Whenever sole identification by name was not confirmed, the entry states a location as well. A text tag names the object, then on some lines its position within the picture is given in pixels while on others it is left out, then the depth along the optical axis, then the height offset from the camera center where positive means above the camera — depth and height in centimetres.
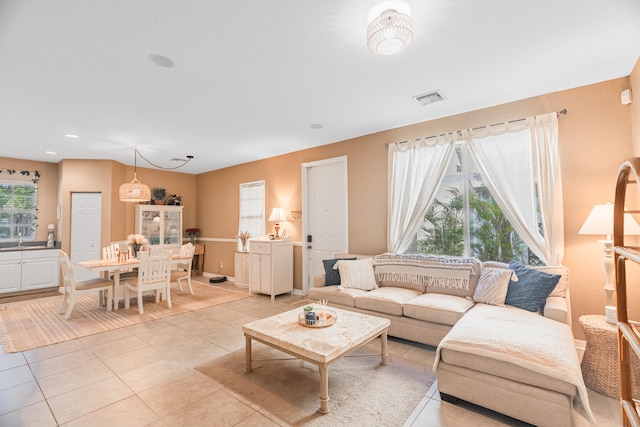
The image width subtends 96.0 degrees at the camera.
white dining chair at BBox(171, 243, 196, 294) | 515 -87
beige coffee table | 207 -92
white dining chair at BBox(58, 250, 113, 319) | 400 -90
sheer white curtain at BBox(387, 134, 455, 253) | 383 +58
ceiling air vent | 317 +142
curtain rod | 304 +117
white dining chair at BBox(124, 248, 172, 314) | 431 -80
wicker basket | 214 -107
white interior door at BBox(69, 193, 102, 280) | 597 -6
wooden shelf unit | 77 -25
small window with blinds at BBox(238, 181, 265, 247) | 623 +34
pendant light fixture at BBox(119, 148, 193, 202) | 486 +54
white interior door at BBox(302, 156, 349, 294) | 487 +17
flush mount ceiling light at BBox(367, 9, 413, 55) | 181 +123
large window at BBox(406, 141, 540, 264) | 344 -1
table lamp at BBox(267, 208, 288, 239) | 550 +12
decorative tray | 255 -88
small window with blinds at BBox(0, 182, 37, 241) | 571 +28
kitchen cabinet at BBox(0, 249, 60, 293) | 526 -86
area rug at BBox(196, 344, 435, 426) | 202 -134
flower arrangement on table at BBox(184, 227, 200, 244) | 750 -24
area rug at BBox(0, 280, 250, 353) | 338 -132
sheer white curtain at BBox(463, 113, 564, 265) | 306 +55
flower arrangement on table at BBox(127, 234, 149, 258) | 480 -30
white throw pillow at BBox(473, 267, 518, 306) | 292 -66
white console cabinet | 509 -78
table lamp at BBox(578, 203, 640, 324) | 246 -5
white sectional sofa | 180 -86
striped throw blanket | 327 -57
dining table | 417 -62
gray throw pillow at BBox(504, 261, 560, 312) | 270 -64
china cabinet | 653 +0
